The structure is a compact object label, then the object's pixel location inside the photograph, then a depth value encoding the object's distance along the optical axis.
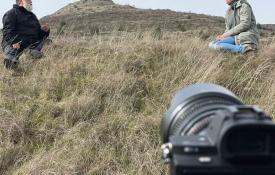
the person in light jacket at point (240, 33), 7.70
